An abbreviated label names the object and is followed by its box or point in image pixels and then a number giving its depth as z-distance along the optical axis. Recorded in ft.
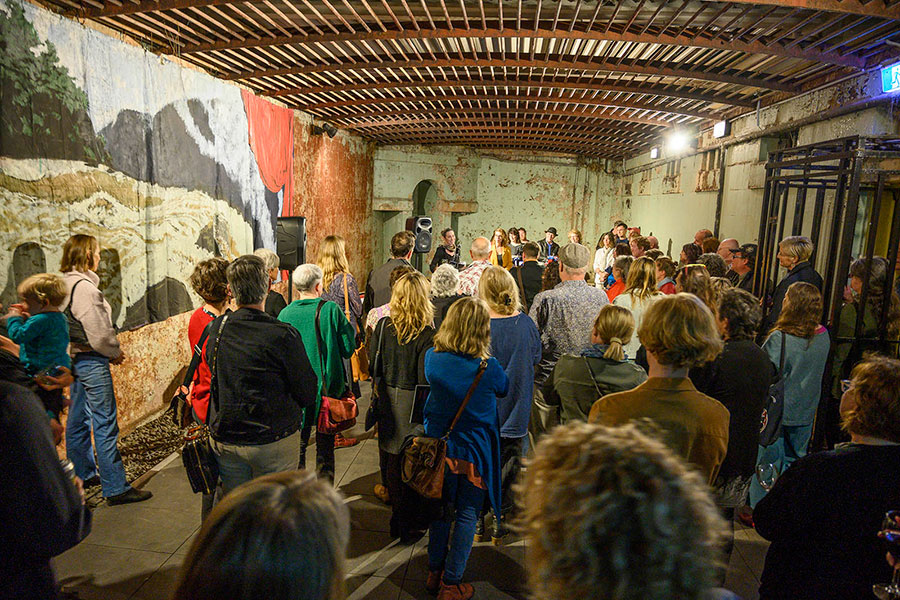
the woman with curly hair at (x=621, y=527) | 2.79
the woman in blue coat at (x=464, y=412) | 8.63
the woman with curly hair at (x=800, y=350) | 10.64
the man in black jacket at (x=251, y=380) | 8.08
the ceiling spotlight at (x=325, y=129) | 31.43
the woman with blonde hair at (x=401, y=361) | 10.06
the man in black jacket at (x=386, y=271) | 16.03
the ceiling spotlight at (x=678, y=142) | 30.17
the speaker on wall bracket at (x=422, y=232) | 34.14
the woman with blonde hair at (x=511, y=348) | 10.61
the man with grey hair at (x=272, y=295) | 14.14
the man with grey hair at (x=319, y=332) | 10.73
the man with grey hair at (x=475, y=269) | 17.56
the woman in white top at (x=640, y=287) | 12.45
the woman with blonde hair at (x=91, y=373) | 10.81
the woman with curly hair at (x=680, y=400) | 6.38
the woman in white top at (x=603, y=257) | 26.20
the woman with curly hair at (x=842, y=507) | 5.18
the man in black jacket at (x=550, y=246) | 32.99
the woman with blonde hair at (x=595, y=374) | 8.16
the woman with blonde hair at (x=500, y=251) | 28.66
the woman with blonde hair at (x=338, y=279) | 14.56
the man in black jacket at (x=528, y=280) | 18.86
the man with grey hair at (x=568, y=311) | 12.06
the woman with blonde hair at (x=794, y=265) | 14.10
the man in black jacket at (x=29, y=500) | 4.68
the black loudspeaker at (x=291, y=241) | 22.95
